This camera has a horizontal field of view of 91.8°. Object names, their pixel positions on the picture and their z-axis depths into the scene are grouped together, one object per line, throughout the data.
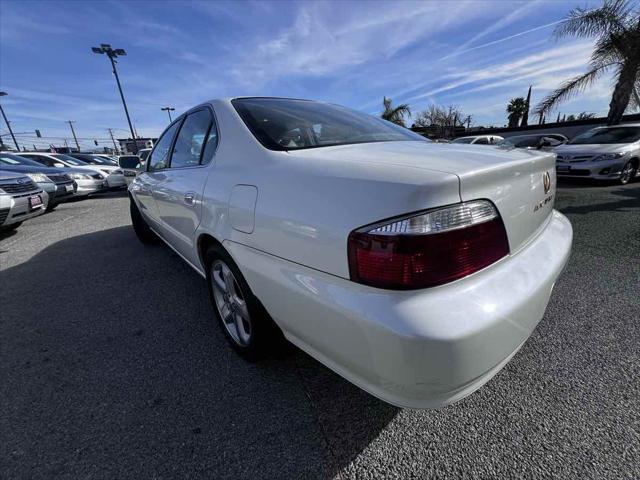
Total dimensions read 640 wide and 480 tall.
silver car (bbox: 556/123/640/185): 6.89
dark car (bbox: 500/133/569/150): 11.55
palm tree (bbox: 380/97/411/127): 22.86
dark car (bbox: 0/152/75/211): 7.38
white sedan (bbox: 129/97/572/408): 0.98
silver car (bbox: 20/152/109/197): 9.67
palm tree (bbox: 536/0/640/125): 9.06
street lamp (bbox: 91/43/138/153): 18.23
